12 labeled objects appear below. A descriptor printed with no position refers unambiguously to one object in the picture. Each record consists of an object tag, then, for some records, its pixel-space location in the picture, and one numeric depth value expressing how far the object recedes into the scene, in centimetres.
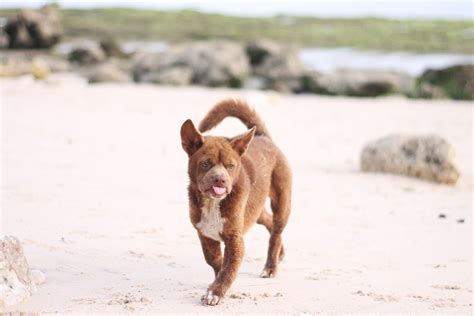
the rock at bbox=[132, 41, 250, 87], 2602
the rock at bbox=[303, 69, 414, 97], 2442
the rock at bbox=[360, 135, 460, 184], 1234
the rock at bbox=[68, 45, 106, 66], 3178
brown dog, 610
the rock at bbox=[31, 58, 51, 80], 2354
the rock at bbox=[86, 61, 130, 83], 2428
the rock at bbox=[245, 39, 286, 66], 3011
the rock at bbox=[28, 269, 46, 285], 627
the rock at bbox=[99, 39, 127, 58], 3481
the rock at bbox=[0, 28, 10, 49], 4156
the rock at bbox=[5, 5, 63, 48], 4169
